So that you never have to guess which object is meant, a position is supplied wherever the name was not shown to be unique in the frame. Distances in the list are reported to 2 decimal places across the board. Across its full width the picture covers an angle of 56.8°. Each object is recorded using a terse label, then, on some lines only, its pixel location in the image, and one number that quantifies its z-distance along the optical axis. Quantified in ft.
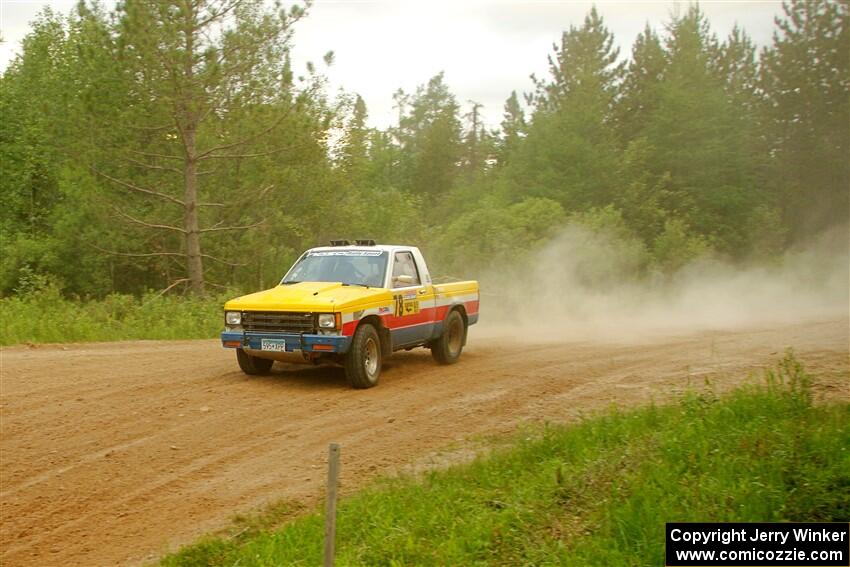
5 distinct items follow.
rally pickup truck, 32.65
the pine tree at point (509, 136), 149.46
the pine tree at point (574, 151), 122.21
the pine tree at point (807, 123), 119.65
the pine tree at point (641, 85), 147.43
